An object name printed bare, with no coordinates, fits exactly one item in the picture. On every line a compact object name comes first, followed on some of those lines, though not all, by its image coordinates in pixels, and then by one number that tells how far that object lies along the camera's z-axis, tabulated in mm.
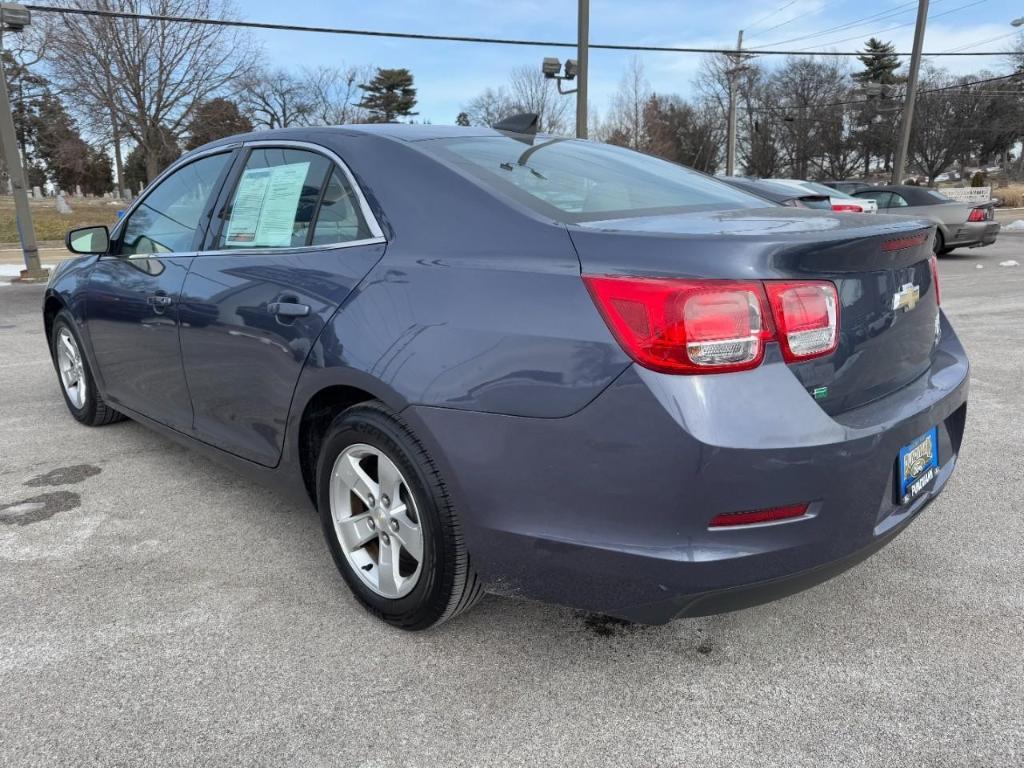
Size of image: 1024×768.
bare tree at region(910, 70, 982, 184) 62094
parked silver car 13945
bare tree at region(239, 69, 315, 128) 43406
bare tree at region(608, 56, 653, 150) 51875
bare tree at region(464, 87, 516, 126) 44094
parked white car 11885
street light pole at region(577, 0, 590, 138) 14114
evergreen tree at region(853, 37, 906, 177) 62875
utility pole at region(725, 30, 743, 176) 33594
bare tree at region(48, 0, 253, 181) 25625
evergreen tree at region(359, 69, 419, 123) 63594
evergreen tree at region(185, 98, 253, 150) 29625
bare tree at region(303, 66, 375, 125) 46844
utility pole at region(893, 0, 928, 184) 22719
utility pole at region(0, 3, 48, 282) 12211
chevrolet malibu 1775
